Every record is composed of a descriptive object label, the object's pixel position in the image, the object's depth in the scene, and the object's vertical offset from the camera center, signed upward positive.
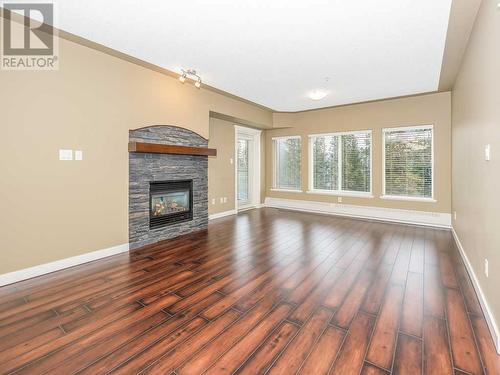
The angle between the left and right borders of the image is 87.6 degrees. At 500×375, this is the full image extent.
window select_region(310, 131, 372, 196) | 6.49 +0.64
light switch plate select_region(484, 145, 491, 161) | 2.16 +0.29
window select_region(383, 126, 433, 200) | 5.63 +0.55
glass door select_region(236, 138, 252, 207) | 7.52 +0.45
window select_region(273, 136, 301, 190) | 7.74 +0.74
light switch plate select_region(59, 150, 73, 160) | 3.26 +0.41
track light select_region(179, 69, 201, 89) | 4.16 +1.88
